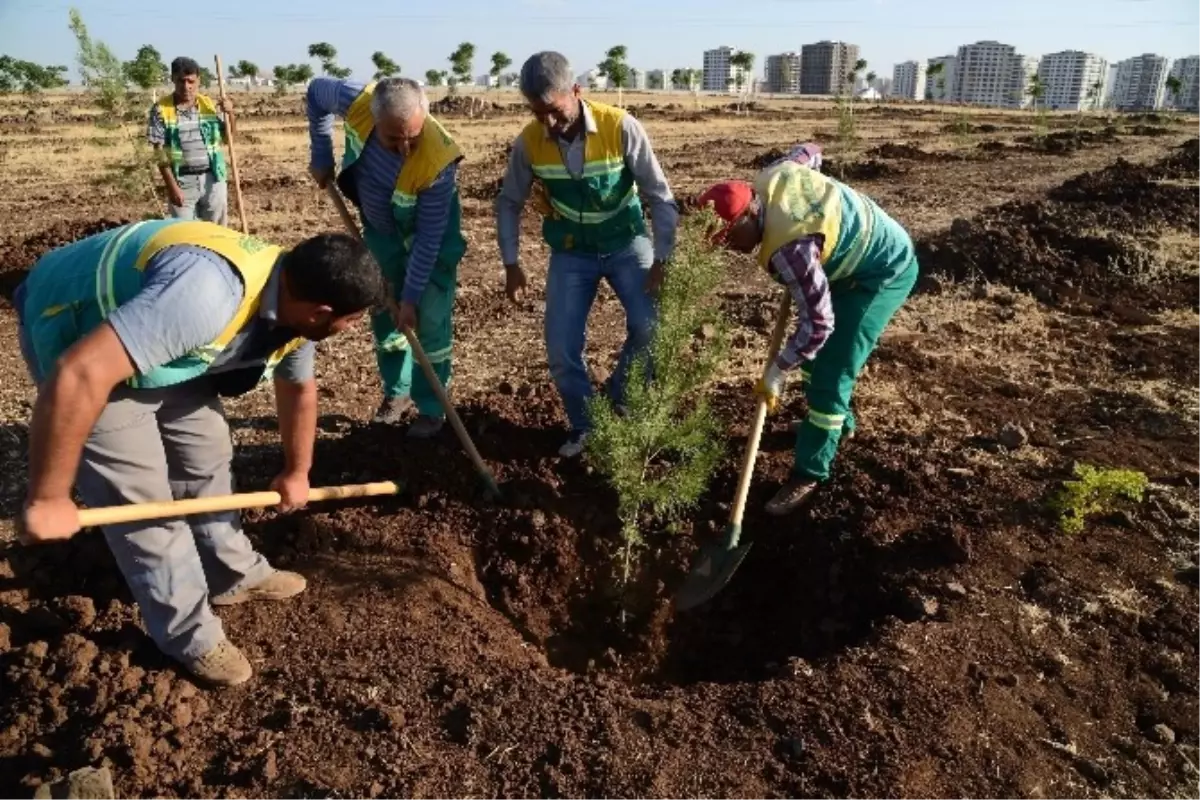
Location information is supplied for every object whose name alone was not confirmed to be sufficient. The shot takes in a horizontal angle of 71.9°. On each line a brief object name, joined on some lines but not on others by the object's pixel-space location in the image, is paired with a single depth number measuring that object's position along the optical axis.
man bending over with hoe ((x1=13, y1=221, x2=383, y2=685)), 2.21
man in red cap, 3.37
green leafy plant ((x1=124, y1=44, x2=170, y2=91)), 9.24
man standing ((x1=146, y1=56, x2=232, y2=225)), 7.45
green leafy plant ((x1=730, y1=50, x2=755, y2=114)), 53.33
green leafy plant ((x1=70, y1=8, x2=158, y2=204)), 8.29
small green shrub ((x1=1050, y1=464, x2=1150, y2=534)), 3.78
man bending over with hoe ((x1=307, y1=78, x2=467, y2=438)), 3.98
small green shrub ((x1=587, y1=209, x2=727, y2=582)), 3.35
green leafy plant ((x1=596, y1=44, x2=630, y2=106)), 42.59
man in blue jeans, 3.81
